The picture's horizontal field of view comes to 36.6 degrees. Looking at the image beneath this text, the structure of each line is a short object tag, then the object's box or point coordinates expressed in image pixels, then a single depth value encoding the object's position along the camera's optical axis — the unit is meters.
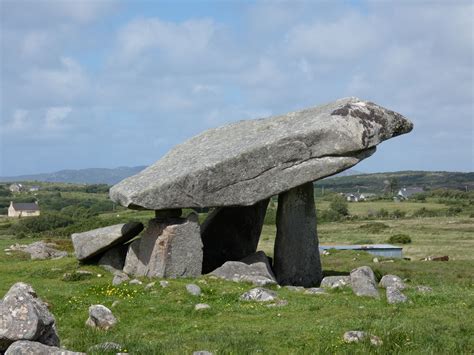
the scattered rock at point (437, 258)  39.89
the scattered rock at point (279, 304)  21.29
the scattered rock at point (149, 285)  24.45
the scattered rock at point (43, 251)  37.88
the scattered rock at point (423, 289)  23.55
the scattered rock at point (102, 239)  30.20
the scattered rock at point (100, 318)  18.81
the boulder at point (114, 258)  30.48
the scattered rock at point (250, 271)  26.62
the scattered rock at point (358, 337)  15.15
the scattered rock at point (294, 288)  25.22
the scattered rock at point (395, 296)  20.78
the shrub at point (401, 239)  55.84
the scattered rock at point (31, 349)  13.13
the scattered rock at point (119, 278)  25.66
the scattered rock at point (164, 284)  24.59
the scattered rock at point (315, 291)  24.12
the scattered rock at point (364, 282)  23.09
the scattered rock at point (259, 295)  22.14
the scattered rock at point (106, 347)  14.80
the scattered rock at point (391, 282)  24.67
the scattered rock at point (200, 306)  20.80
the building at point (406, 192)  141.18
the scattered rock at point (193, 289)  23.32
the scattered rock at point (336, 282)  25.91
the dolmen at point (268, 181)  27.11
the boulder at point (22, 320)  13.72
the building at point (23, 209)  116.38
